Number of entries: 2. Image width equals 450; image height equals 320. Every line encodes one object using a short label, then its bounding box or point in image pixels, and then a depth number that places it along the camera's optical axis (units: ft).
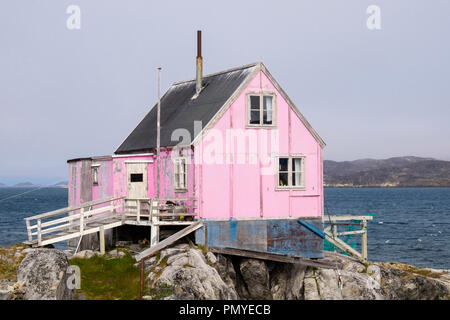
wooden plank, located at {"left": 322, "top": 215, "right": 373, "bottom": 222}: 99.98
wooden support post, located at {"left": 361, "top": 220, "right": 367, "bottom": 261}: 100.68
